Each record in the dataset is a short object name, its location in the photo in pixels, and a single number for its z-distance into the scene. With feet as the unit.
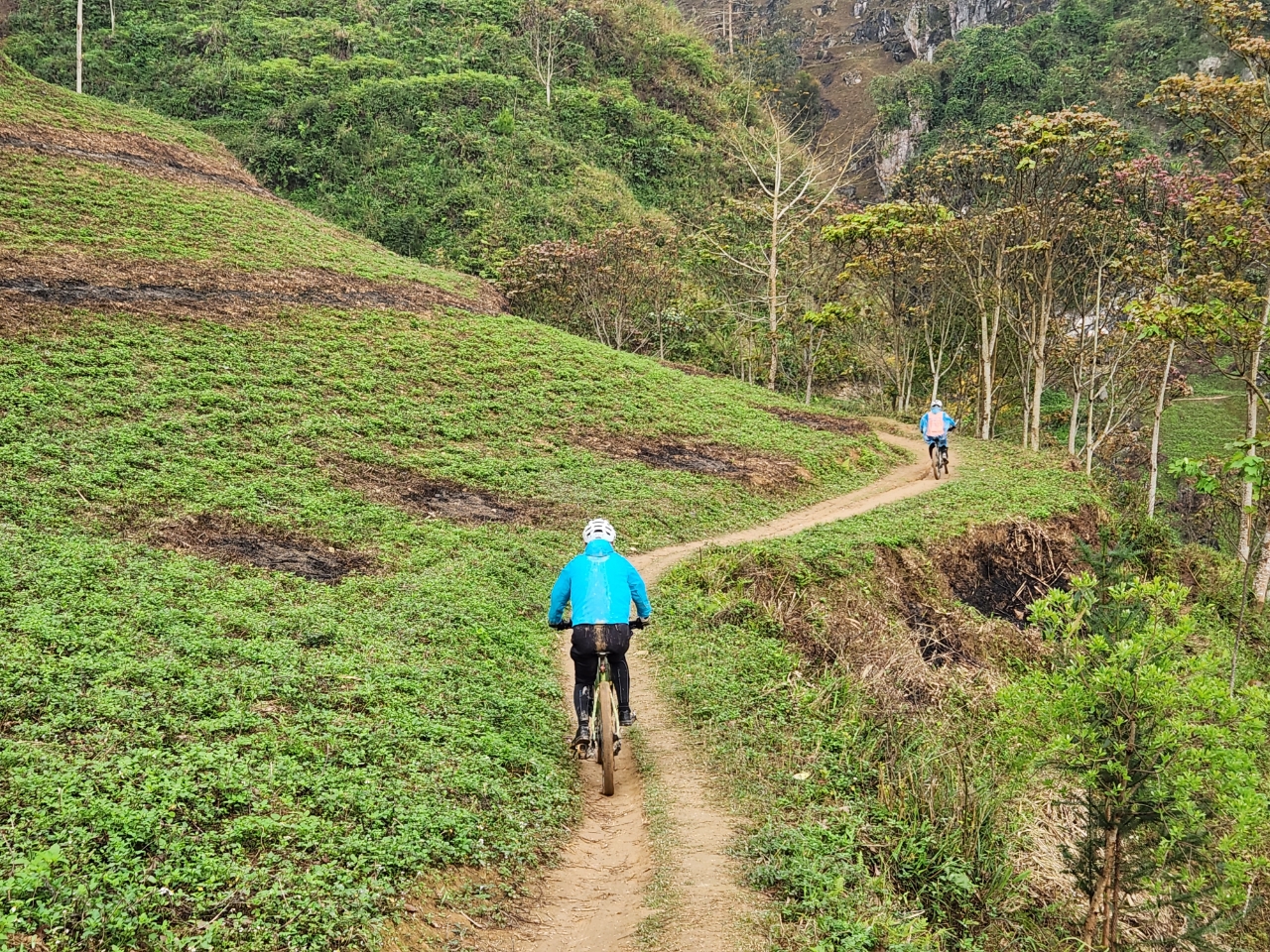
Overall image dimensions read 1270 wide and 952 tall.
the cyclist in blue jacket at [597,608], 23.15
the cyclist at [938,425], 71.05
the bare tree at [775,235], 111.45
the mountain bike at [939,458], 73.69
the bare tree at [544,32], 185.78
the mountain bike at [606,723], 23.21
